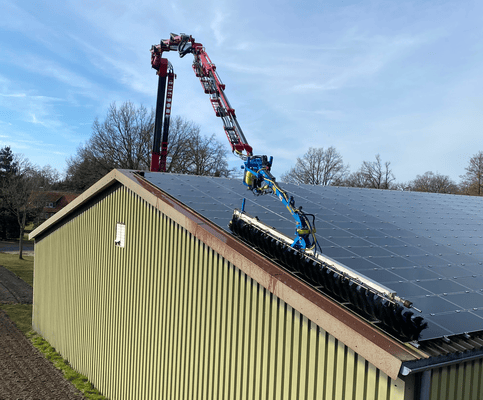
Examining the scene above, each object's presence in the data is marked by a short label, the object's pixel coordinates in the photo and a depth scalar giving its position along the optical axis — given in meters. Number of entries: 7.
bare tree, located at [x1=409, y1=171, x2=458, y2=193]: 63.42
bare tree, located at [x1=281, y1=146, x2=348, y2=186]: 56.53
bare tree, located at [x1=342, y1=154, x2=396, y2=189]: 57.75
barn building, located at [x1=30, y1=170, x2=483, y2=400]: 5.16
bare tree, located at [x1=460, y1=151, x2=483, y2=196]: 47.88
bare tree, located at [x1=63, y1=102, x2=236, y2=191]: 40.16
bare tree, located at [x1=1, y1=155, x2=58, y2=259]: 33.59
